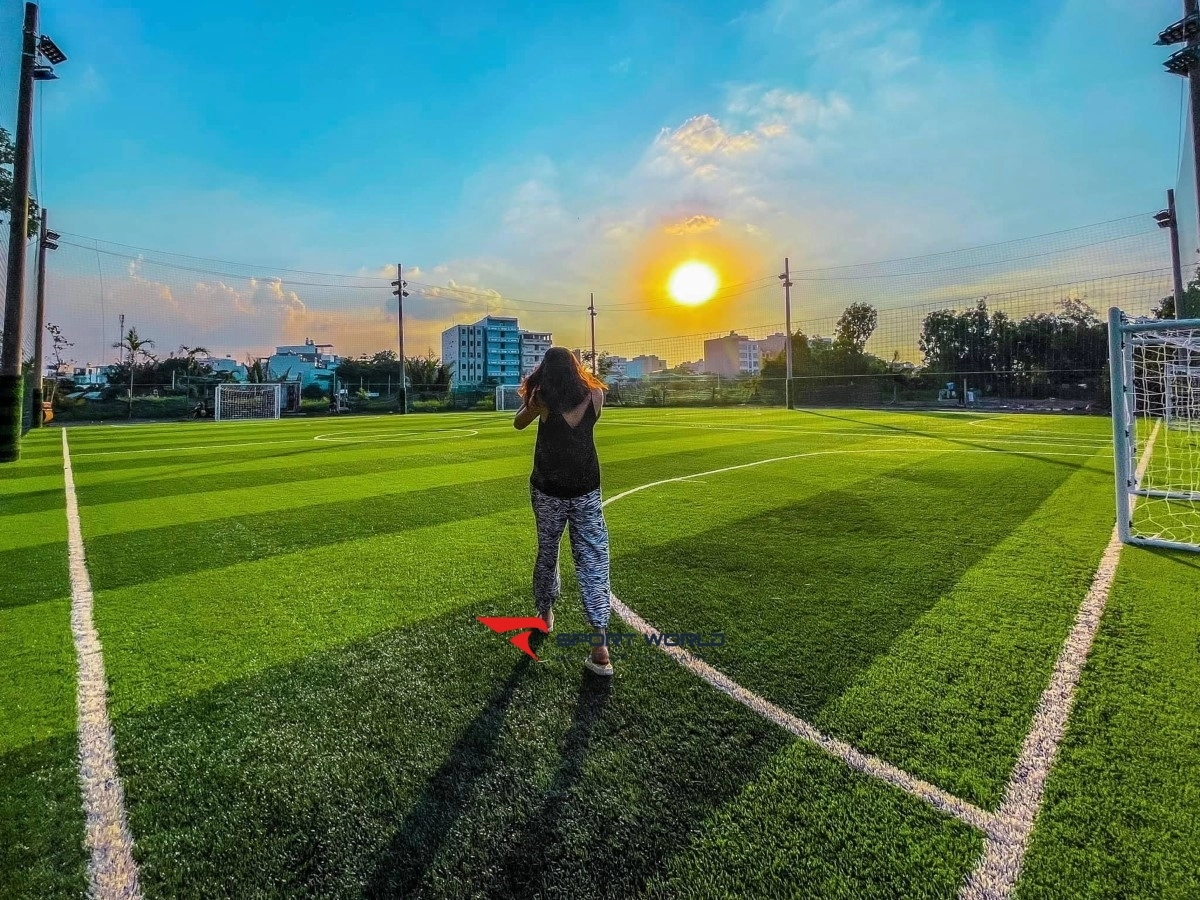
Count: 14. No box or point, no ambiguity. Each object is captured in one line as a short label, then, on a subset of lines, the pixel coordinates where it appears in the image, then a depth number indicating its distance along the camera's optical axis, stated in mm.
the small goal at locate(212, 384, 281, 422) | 32344
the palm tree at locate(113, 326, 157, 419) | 40094
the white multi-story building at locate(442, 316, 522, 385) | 110938
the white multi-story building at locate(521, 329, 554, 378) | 114188
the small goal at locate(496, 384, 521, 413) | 39000
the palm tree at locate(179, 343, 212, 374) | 45119
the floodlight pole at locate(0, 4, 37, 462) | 10734
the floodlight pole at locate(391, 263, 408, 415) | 41256
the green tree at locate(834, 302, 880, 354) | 45531
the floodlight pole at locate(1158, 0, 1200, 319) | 9961
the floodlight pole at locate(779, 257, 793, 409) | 33625
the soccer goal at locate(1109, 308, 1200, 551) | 5145
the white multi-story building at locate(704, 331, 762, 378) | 101875
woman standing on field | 3039
